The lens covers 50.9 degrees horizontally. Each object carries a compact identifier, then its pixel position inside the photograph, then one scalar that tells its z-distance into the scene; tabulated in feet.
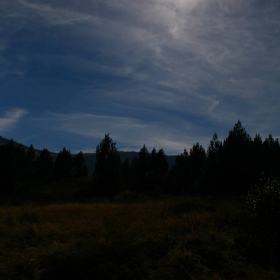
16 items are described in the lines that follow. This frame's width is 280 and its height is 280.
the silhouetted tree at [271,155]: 205.16
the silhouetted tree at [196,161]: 223.43
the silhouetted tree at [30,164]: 265.44
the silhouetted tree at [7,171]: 169.68
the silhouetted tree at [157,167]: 240.12
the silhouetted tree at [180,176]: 209.97
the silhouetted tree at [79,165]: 279.90
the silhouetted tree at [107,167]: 140.12
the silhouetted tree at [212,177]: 166.15
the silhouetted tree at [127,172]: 263.29
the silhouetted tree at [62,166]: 251.07
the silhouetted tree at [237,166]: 152.66
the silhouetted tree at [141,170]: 228.14
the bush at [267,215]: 25.76
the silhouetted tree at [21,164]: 259.58
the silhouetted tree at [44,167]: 249.55
